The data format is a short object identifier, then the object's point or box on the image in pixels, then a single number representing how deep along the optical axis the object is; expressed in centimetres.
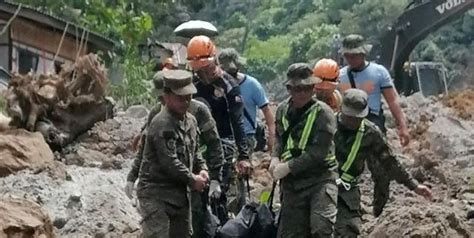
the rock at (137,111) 2043
